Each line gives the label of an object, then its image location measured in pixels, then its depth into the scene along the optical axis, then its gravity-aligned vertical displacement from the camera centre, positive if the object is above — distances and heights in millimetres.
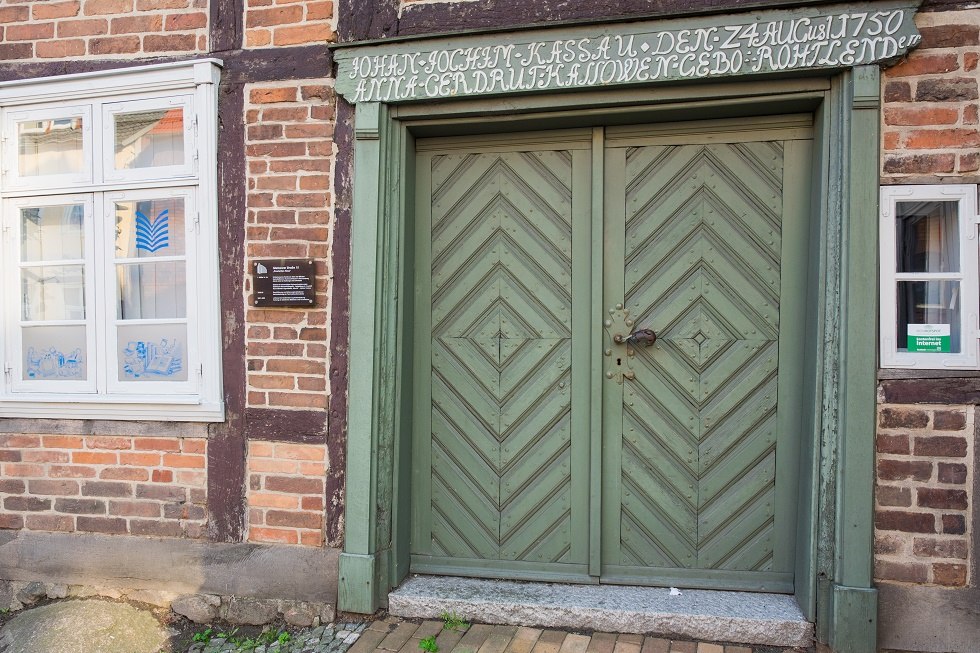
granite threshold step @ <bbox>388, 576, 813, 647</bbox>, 3082 -1368
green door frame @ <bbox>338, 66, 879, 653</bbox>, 2957 +24
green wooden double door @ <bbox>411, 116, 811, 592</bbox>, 3377 -159
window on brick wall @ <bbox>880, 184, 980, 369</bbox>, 2939 +205
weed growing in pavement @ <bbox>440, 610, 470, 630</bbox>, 3277 -1465
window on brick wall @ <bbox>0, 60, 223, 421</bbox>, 3578 +415
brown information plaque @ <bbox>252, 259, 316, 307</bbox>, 3441 +198
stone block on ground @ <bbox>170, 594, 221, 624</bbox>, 3543 -1505
